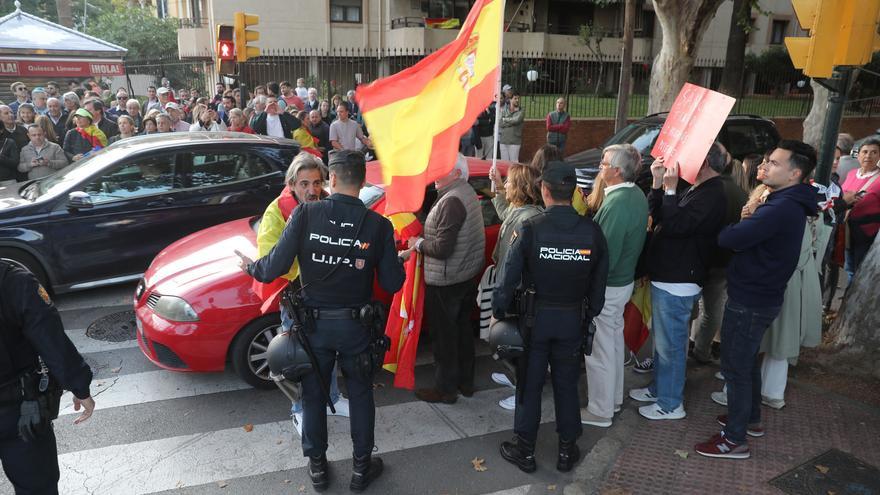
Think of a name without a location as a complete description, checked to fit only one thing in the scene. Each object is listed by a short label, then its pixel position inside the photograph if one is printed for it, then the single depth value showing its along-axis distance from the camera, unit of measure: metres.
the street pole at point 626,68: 13.53
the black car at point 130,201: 6.41
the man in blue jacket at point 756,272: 3.58
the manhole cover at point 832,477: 3.68
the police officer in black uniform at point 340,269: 3.39
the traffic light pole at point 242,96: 13.45
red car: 4.66
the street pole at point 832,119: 4.85
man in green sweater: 4.02
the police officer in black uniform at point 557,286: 3.54
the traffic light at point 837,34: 4.50
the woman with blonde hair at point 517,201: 4.30
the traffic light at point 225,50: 12.34
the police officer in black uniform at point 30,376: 2.60
